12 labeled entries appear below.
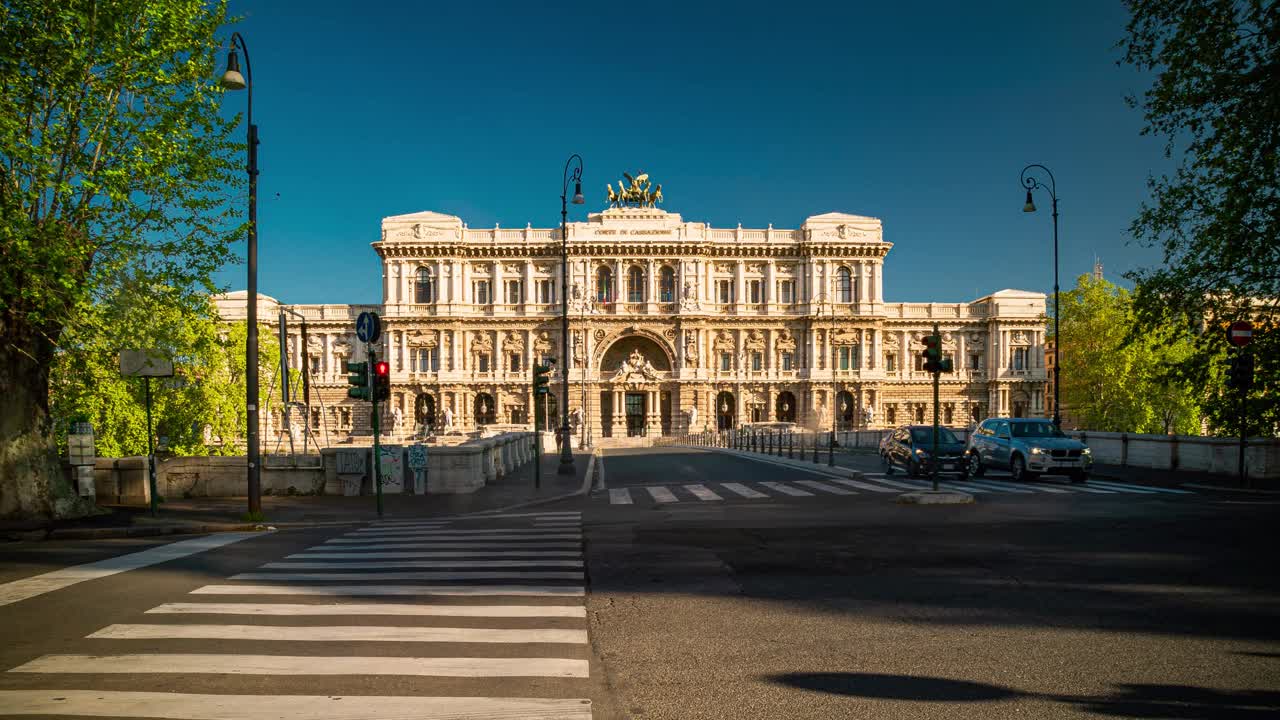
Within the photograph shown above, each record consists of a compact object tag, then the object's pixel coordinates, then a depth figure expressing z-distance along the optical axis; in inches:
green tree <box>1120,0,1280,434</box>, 568.1
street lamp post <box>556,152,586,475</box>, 1023.0
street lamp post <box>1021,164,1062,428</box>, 1222.7
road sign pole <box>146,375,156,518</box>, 586.3
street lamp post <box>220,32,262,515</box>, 547.8
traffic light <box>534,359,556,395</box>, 943.0
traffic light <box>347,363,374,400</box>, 621.0
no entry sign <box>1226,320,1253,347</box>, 668.7
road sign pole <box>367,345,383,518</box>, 589.4
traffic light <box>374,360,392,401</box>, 625.1
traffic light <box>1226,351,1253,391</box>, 673.0
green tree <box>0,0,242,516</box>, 505.0
